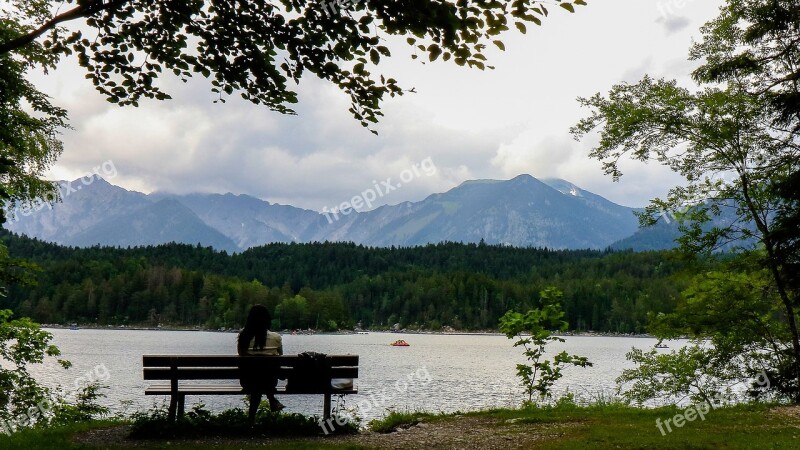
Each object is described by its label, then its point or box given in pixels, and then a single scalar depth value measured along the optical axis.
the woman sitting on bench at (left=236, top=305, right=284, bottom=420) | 13.38
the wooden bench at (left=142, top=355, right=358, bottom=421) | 12.33
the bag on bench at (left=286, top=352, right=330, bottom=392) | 12.88
